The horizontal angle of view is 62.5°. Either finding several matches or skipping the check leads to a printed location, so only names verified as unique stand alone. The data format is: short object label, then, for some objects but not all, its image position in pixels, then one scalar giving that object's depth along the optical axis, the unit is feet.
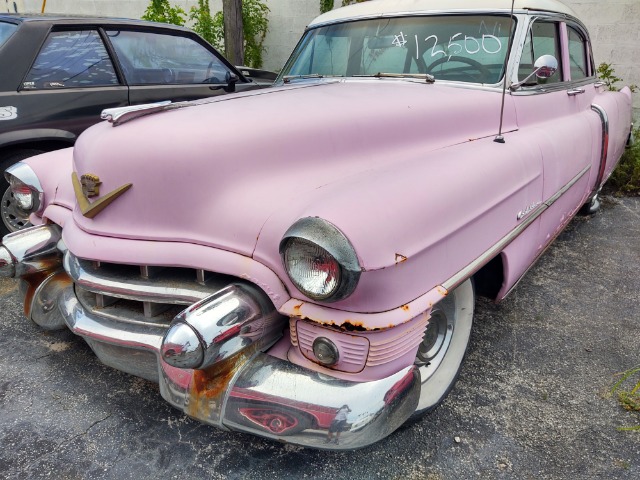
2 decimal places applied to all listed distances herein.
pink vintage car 4.90
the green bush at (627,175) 17.46
